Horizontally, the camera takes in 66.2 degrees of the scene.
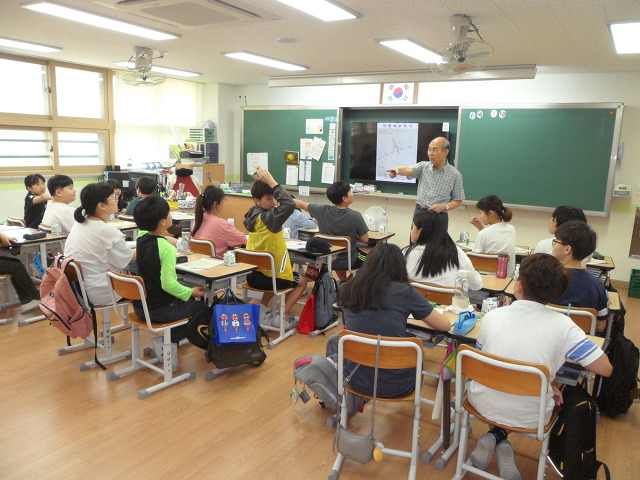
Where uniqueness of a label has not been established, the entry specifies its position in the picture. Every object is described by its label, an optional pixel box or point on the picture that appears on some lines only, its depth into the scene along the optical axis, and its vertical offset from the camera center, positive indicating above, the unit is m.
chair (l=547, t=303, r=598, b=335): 2.79 -0.83
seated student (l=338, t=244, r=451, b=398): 2.46 -0.71
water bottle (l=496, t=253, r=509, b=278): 3.57 -0.72
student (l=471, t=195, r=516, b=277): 4.48 -0.58
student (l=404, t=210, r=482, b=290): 3.28 -0.59
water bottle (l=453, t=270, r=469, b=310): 2.90 -0.75
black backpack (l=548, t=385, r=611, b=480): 2.29 -1.24
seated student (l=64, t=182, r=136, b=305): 3.69 -0.67
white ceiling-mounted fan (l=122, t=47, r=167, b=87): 5.77 +0.98
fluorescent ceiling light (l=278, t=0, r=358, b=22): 3.68 +1.18
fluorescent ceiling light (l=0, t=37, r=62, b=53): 5.73 +1.28
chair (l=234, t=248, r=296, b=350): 4.18 -0.91
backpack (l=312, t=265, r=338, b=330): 4.56 -1.25
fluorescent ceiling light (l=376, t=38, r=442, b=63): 4.96 +1.24
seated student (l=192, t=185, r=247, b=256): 4.57 -0.62
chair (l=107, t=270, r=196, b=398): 3.27 -1.24
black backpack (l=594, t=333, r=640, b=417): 3.14 -1.34
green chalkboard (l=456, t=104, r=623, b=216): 6.34 +0.21
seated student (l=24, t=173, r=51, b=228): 5.68 -0.57
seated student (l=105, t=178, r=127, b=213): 6.71 -0.61
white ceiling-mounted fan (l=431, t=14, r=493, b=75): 4.08 +0.96
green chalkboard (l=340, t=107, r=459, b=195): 7.33 +0.72
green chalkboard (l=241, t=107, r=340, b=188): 8.30 +0.47
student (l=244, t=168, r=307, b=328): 4.29 -0.58
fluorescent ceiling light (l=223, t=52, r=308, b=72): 6.08 +1.30
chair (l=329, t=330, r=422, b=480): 2.29 -0.89
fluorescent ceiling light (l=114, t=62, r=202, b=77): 7.31 +1.33
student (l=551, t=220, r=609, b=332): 2.91 -0.58
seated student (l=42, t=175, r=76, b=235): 5.03 -0.56
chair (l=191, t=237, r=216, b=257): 4.40 -0.79
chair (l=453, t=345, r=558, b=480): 2.02 -0.89
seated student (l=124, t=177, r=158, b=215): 5.79 -0.36
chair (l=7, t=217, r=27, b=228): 5.79 -0.83
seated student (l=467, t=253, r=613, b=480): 2.12 -0.74
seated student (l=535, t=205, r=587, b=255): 3.93 -0.36
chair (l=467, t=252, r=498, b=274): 4.27 -0.81
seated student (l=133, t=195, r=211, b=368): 3.37 -0.75
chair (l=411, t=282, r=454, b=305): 3.13 -0.81
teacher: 4.89 -0.15
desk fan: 6.38 -0.73
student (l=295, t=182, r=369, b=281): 5.01 -0.57
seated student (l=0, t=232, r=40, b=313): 4.54 -1.13
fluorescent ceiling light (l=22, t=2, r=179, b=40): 4.08 +1.22
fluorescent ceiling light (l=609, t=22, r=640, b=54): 4.00 +1.19
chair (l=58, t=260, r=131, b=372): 3.55 -1.43
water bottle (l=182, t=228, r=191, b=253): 4.31 -0.74
